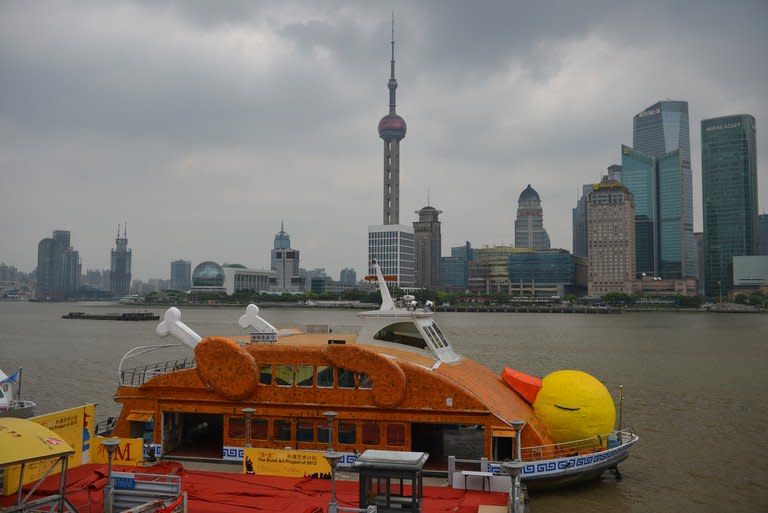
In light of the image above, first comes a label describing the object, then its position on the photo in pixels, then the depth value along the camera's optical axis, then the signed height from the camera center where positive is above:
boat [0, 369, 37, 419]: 23.97 -4.24
